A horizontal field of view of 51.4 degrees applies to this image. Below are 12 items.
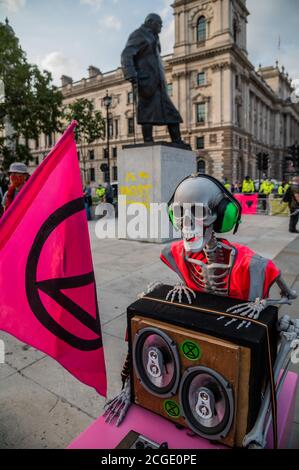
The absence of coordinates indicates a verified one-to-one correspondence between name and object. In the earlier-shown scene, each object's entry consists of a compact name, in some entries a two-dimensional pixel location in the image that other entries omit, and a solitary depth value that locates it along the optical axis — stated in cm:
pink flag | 159
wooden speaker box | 126
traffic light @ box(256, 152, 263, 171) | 2344
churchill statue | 786
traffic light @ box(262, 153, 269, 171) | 2302
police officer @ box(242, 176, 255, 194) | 1838
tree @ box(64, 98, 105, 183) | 2433
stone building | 4110
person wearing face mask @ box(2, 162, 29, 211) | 409
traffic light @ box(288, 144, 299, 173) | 1753
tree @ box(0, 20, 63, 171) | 1641
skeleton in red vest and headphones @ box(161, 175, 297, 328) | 161
